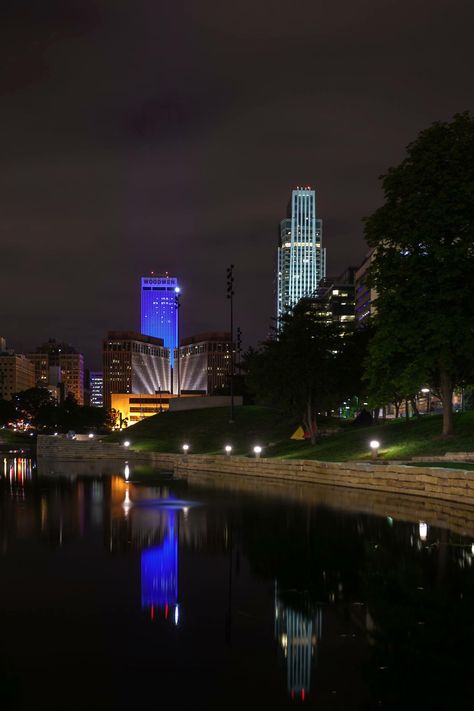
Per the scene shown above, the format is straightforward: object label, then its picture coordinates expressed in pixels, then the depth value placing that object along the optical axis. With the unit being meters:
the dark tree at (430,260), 30.88
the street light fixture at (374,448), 31.62
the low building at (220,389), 124.34
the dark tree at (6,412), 155.75
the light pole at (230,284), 63.34
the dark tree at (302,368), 46.69
